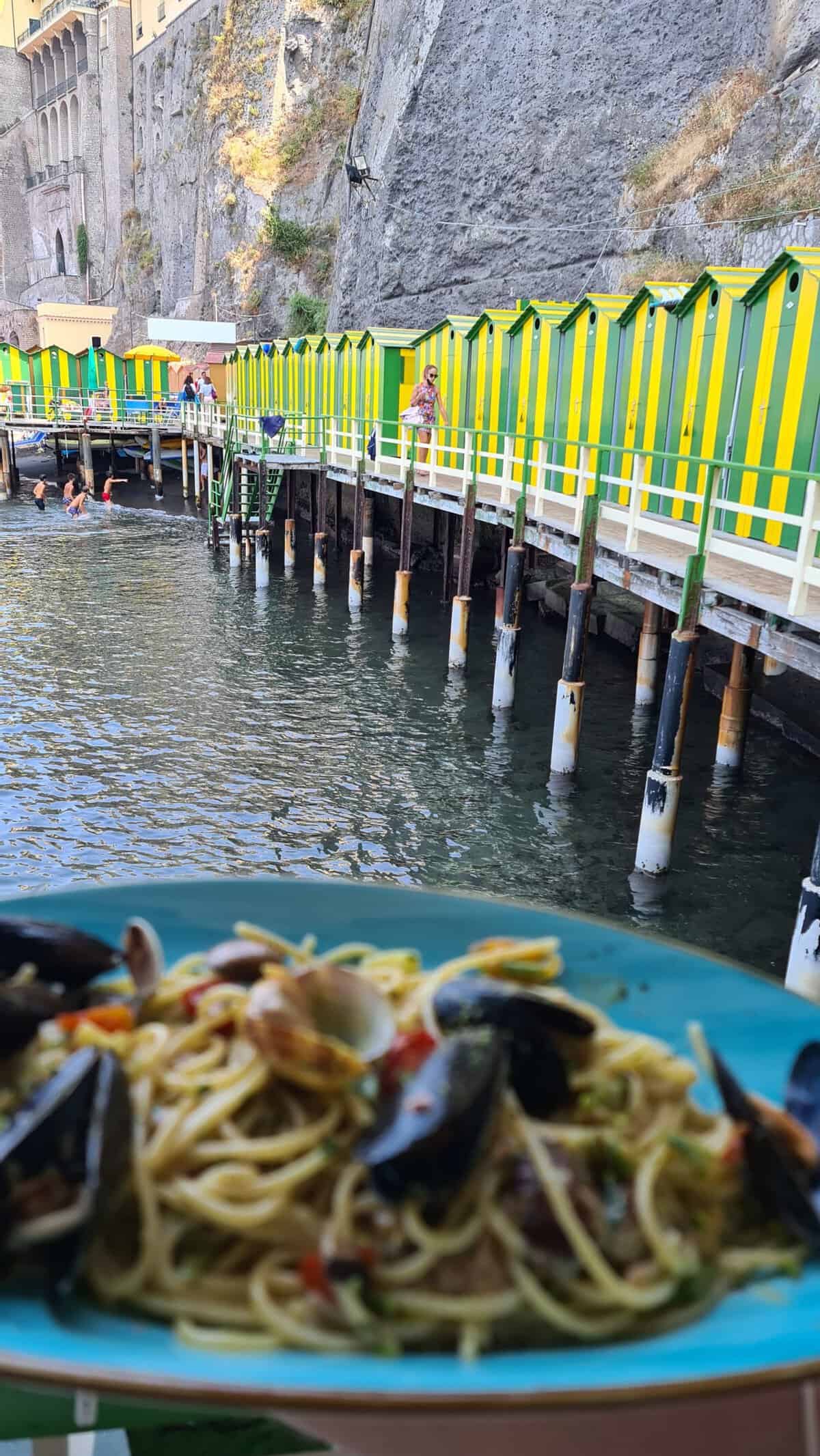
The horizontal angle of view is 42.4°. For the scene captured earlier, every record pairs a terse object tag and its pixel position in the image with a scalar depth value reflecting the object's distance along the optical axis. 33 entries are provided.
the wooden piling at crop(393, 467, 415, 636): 21.06
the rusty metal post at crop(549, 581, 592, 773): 13.48
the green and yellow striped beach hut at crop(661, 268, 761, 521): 14.66
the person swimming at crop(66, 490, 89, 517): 38.06
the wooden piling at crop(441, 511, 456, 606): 24.73
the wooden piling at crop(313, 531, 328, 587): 26.48
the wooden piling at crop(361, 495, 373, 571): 26.20
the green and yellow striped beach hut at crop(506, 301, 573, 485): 19.75
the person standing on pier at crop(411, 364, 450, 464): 22.19
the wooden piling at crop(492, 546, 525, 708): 15.91
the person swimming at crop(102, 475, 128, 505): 40.47
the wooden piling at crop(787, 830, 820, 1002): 7.82
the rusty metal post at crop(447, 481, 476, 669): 18.06
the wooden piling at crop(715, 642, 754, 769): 12.66
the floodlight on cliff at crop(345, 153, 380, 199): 41.50
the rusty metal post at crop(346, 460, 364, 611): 23.92
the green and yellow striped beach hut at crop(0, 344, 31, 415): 49.66
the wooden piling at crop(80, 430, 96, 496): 45.00
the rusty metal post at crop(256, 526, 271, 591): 26.53
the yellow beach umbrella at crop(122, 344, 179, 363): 50.12
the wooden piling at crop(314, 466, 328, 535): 26.58
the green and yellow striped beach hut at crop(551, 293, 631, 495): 17.83
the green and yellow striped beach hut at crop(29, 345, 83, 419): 49.19
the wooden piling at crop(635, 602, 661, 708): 15.77
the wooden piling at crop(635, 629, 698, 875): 10.47
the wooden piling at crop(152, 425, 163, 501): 45.69
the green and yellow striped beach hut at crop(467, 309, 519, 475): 22.00
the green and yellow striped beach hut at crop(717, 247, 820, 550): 12.88
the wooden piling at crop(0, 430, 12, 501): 44.47
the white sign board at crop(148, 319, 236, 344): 52.47
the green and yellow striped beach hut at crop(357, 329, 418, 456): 27.64
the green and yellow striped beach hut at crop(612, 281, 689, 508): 16.16
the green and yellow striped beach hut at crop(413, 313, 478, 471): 24.12
